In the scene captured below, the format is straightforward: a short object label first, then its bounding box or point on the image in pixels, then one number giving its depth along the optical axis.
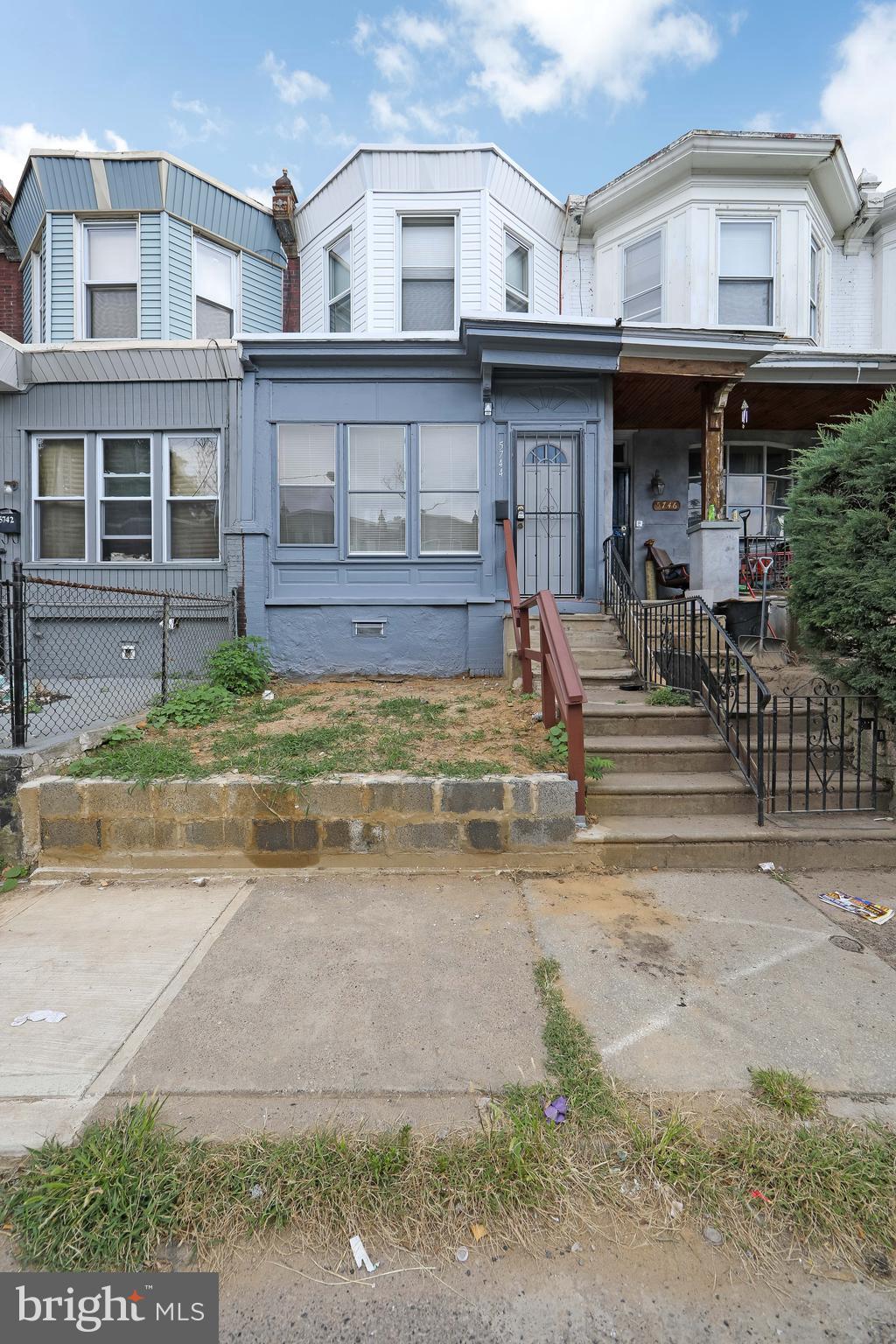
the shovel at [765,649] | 6.81
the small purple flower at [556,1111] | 1.99
